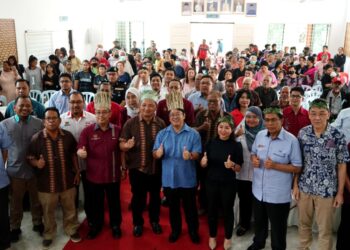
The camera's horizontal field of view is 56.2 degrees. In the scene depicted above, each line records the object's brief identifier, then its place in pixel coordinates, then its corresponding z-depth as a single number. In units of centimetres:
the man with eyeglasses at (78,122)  327
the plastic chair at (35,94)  628
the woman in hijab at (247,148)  300
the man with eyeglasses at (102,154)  300
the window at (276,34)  1372
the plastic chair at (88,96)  585
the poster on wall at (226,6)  1331
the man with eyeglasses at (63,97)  433
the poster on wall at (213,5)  1336
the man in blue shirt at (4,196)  287
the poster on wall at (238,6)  1328
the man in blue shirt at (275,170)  258
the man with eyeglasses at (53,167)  292
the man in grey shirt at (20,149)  300
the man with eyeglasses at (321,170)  251
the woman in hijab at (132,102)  375
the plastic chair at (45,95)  616
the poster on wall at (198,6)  1339
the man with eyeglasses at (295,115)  368
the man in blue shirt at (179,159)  291
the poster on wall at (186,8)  1345
